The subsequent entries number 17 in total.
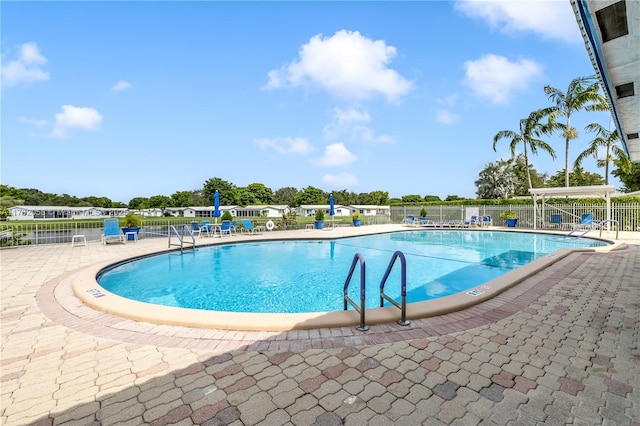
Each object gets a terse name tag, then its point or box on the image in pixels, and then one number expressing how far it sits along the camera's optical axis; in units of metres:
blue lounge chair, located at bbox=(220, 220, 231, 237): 15.03
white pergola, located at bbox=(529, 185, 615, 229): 14.93
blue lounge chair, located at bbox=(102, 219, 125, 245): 11.77
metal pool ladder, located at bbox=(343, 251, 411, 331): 3.26
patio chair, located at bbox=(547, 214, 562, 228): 17.14
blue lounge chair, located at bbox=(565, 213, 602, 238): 14.61
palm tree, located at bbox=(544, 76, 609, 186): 19.30
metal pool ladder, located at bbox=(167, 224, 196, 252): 10.66
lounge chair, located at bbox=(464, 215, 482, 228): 20.42
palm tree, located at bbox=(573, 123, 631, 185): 20.67
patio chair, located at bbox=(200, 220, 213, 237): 14.84
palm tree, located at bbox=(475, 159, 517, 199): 32.06
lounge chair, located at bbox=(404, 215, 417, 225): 23.28
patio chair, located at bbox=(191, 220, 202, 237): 15.17
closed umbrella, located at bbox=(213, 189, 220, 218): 15.70
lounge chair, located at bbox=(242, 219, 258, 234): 16.00
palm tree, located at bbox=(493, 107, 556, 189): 21.61
